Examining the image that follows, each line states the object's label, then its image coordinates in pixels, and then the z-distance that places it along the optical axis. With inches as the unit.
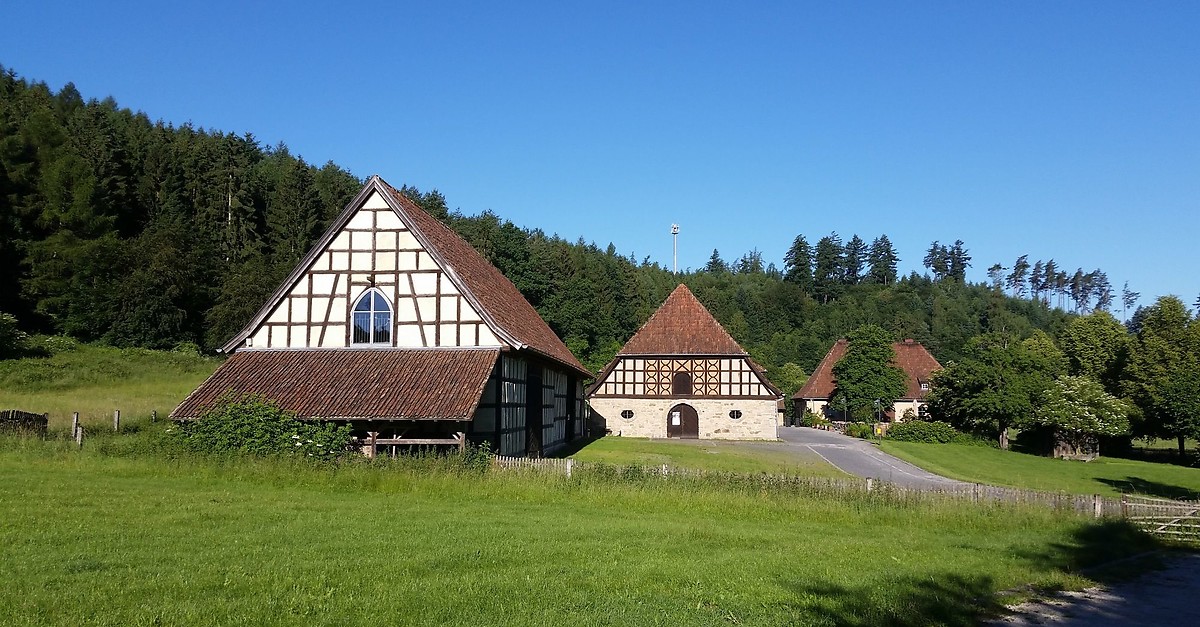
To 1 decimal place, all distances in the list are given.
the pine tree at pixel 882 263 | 6333.7
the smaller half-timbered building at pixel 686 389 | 1882.4
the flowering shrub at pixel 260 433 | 826.2
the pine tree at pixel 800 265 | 5935.0
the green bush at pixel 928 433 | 2123.5
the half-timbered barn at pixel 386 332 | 940.0
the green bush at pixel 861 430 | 2237.9
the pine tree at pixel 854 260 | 6190.9
